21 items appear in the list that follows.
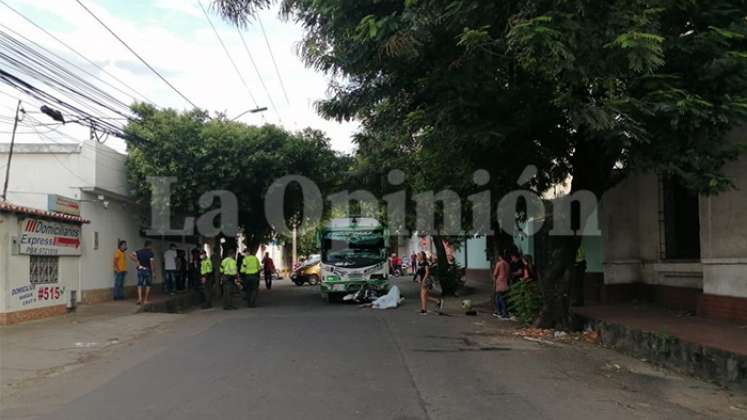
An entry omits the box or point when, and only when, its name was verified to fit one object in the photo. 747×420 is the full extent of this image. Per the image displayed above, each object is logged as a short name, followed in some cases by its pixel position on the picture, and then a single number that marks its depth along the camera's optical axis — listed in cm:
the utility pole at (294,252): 4869
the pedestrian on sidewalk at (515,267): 1738
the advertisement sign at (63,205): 1709
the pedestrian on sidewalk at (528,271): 1669
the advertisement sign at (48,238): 1501
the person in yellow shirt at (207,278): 2128
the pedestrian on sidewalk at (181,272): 2462
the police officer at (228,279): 2009
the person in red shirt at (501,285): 1670
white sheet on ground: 1962
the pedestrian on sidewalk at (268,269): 3098
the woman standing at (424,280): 1791
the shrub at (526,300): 1516
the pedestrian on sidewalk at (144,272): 1886
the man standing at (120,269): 1984
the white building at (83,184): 1889
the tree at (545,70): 774
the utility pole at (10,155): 1681
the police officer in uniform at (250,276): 2102
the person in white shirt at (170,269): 2319
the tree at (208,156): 2005
